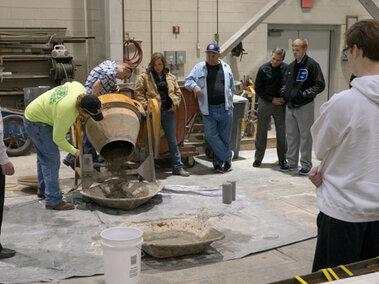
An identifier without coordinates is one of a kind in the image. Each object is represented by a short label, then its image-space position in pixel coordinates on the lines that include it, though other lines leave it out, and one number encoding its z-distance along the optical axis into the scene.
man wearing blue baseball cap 6.02
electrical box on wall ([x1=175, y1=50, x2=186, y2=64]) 8.91
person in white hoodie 1.86
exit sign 9.61
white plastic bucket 2.77
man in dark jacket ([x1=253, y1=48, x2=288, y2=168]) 6.17
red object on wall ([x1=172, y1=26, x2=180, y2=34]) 8.92
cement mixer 4.66
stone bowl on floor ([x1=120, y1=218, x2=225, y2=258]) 3.38
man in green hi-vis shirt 4.05
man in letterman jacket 5.78
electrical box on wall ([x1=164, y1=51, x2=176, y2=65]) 8.85
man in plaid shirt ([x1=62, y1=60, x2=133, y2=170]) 5.26
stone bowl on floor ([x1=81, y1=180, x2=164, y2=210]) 4.50
